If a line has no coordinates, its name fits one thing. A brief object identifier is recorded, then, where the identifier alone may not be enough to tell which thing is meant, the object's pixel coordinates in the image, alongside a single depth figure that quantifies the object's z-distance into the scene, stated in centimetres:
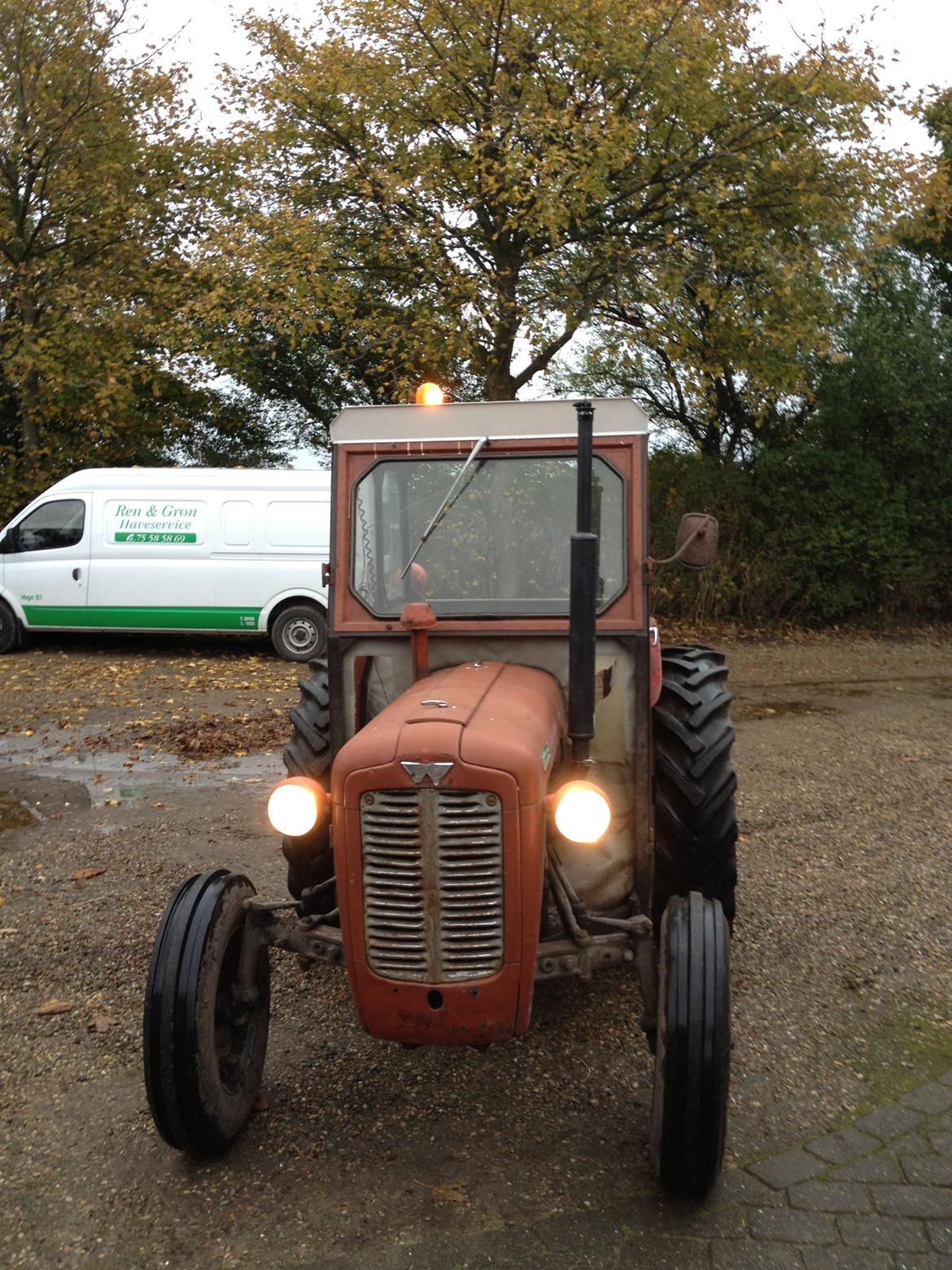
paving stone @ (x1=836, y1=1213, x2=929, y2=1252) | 309
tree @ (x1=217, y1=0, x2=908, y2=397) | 1401
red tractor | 314
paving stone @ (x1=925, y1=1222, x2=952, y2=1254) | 307
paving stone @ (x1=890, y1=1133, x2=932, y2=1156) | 354
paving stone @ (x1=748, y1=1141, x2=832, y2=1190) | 339
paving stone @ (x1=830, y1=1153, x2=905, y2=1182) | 340
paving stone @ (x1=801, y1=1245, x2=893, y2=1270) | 300
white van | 1366
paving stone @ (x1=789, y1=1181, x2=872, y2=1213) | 326
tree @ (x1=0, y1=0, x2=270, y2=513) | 1681
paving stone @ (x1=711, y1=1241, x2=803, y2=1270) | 301
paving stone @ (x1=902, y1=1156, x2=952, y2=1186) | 339
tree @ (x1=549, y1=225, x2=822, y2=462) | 1469
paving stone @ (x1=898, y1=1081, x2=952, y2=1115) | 382
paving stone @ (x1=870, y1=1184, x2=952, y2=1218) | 323
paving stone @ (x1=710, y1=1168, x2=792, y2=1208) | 329
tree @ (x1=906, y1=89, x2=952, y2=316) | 1741
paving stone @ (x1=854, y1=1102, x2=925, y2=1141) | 367
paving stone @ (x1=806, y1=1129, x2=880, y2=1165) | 353
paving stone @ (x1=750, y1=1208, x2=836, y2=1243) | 312
